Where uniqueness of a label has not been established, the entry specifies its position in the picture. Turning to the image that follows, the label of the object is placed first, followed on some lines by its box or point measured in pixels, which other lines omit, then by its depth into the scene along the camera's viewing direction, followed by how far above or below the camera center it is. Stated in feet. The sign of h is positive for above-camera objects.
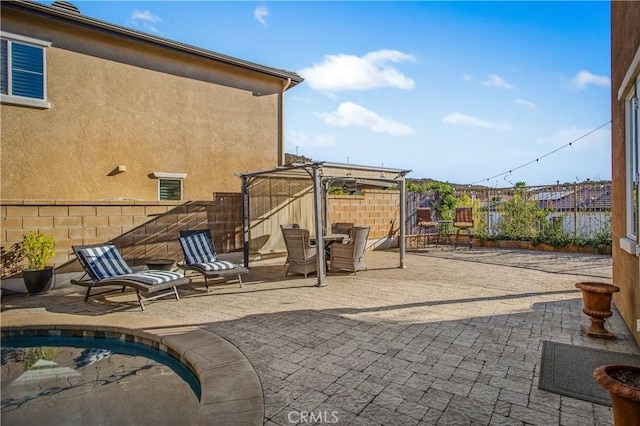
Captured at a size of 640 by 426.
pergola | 26.23 +3.12
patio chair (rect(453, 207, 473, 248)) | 45.11 -0.63
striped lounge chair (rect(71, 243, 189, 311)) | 21.11 -3.61
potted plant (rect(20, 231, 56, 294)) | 24.21 -2.88
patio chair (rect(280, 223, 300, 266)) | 35.32 -1.04
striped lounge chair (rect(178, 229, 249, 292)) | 25.26 -3.18
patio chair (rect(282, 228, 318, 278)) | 28.59 -2.95
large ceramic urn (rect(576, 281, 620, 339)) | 15.25 -3.87
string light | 45.02 +8.10
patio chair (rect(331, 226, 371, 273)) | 29.43 -3.16
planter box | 39.34 -3.98
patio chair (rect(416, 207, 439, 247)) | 46.01 -0.74
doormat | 10.86 -5.21
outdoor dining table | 30.94 -2.18
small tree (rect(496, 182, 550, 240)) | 44.11 -0.43
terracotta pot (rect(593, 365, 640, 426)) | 7.14 -3.57
